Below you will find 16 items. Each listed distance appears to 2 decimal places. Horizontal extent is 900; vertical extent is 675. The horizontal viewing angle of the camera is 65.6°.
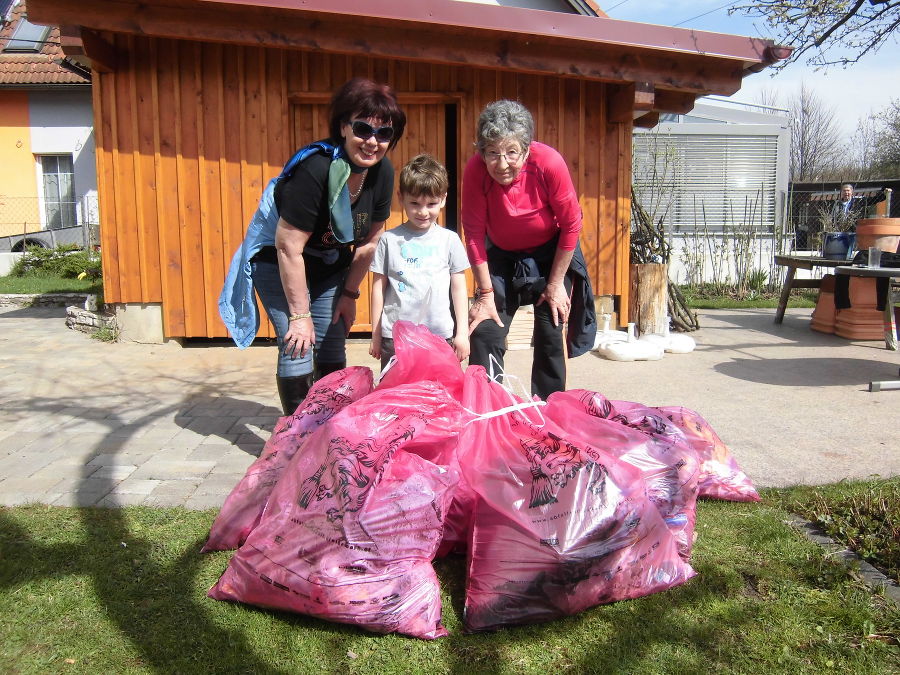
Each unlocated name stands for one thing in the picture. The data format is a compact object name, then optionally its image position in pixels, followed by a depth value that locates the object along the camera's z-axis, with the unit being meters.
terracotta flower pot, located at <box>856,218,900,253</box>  6.28
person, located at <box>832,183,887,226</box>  11.87
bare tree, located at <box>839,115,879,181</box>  26.75
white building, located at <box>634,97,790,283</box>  12.53
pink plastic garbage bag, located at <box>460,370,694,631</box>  2.03
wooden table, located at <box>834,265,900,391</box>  4.87
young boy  3.24
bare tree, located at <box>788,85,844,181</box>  33.88
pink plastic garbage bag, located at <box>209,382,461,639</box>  1.96
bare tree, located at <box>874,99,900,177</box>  26.17
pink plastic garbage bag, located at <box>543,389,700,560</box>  2.37
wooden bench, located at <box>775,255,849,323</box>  7.47
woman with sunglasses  2.87
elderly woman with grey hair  2.99
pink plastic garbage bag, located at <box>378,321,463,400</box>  2.59
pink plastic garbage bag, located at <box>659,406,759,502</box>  2.84
